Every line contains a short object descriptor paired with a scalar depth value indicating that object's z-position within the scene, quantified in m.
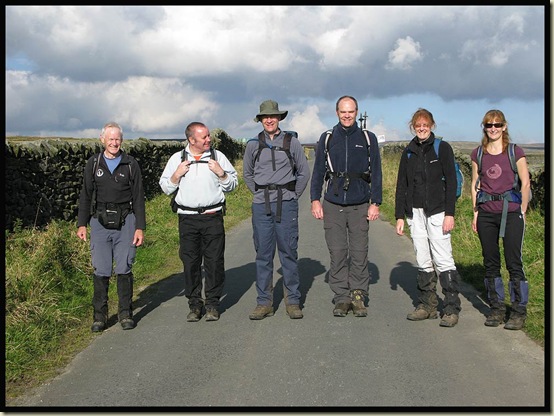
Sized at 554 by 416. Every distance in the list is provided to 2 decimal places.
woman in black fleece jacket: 5.34
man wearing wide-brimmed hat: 5.67
